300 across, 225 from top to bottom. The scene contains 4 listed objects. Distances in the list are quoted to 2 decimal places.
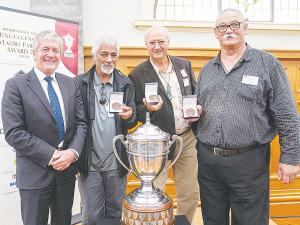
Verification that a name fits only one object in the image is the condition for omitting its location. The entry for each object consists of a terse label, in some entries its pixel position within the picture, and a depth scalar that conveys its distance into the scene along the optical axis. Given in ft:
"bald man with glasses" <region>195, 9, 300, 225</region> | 4.74
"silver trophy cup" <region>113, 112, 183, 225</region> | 3.97
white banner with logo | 6.57
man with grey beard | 5.50
